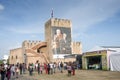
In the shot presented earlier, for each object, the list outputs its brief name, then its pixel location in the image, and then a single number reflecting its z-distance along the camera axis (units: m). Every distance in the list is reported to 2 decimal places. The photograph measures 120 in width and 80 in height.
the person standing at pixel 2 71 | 8.30
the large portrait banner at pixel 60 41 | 24.85
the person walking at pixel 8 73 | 8.82
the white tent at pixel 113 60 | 13.97
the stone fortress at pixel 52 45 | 24.40
